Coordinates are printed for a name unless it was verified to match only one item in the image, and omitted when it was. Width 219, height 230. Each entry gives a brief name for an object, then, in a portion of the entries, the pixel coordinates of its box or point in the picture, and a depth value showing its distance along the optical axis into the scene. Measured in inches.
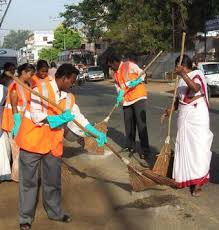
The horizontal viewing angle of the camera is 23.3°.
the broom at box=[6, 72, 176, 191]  238.4
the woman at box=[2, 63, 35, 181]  257.4
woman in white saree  240.8
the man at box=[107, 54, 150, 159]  329.4
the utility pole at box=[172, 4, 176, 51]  1522.5
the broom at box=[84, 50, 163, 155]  330.3
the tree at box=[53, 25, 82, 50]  3954.2
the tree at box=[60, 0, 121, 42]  2085.8
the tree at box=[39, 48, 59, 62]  4380.9
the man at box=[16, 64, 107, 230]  194.5
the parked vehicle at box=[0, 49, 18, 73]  1139.9
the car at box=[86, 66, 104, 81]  1937.7
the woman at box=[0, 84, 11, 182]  284.7
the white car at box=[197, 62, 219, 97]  871.1
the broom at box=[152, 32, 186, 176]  259.3
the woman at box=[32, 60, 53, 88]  291.9
